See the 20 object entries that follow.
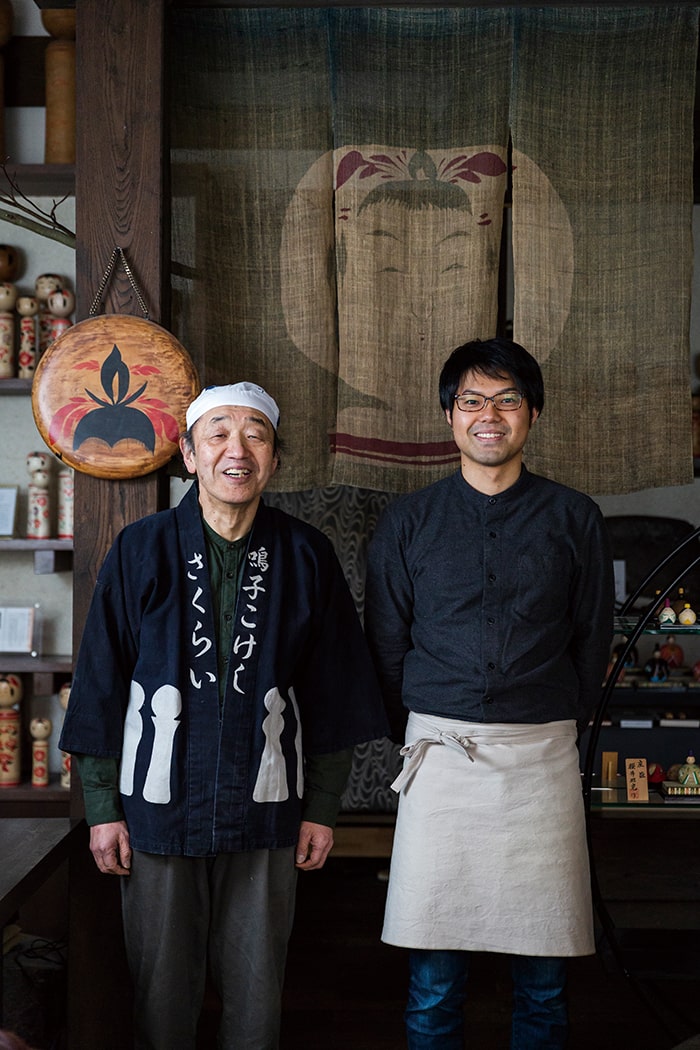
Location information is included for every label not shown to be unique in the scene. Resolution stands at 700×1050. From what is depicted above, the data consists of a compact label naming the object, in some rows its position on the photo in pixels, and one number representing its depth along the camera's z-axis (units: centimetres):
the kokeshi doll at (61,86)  309
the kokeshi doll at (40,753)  404
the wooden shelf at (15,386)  398
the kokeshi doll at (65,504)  407
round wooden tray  246
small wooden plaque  291
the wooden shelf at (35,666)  398
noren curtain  279
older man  210
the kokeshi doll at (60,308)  406
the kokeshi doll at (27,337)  404
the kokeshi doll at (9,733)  405
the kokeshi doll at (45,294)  411
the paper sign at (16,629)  414
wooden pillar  254
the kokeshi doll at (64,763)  386
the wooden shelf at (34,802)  398
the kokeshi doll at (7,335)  403
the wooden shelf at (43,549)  397
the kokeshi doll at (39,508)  407
